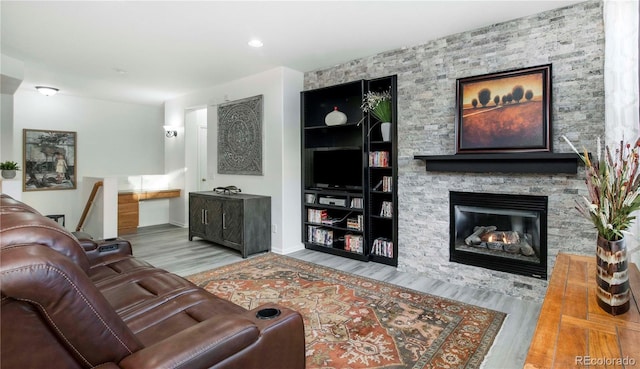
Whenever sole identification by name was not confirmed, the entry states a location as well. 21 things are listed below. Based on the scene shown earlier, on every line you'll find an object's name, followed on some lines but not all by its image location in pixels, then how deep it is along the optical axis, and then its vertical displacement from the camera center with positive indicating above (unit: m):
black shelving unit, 4.06 +0.04
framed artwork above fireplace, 2.87 +0.63
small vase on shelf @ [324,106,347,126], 4.35 +0.83
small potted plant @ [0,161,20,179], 4.39 +0.17
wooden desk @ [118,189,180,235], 5.99 -0.51
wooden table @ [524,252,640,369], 1.05 -0.56
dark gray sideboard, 4.39 -0.56
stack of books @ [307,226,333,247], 4.56 -0.77
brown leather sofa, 0.81 -0.46
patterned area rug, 2.08 -1.08
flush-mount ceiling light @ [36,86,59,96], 5.34 +1.49
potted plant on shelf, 3.92 +0.87
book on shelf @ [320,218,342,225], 4.48 -0.55
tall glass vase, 1.32 -0.40
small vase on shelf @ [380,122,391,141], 3.91 +0.59
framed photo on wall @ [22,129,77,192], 5.77 +0.39
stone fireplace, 2.74 +0.55
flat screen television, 4.21 +0.16
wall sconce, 6.61 +1.00
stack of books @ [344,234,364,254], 4.20 -0.80
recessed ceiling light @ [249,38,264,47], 3.60 +1.53
